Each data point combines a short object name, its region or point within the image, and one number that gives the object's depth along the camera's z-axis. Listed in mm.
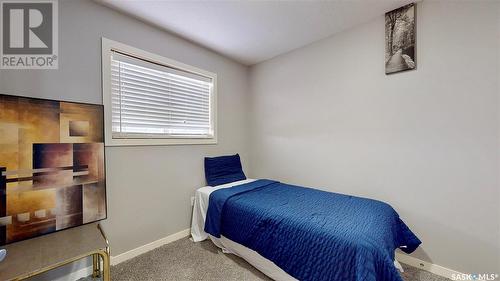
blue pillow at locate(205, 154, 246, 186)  2602
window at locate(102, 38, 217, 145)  1883
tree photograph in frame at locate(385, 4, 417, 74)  1826
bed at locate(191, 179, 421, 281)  1191
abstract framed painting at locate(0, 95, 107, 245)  1268
